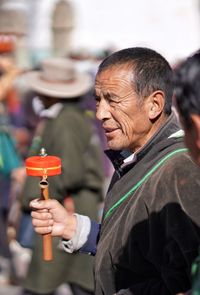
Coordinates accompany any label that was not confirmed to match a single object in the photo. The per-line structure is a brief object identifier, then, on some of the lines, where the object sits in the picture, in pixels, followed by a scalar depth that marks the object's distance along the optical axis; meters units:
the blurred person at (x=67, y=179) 8.27
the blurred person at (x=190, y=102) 3.22
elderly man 3.97
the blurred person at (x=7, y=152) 9.62
